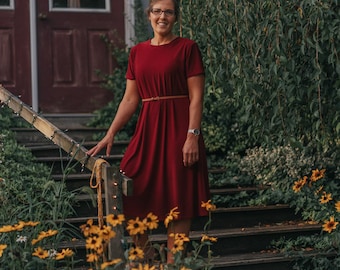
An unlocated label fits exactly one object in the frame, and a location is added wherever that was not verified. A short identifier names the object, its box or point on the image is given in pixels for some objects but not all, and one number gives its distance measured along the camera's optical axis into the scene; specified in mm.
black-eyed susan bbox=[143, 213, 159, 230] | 3684
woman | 4348
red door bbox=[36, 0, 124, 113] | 8648
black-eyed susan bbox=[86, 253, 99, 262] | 3538
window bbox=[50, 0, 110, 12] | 8758
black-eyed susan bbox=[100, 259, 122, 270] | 3387
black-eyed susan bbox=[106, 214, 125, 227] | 3652
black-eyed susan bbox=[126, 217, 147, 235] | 3637
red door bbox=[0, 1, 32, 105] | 8531
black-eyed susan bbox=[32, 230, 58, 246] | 3758
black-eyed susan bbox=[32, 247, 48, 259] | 3678
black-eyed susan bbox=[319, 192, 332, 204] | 4971
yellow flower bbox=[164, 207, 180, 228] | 3870
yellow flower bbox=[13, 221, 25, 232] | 3806
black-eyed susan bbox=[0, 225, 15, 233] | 3803
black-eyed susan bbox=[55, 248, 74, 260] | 3762
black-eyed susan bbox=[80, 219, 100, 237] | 3581
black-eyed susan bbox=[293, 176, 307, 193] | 5164
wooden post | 4098
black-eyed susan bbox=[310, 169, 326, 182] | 5180
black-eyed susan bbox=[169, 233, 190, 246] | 3689
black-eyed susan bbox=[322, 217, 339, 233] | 4715
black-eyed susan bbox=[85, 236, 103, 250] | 3531
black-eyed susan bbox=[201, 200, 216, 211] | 4070
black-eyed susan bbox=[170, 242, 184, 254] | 3654
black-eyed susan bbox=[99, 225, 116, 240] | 3561
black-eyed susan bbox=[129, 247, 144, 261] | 3574
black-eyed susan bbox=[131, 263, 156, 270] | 3547
